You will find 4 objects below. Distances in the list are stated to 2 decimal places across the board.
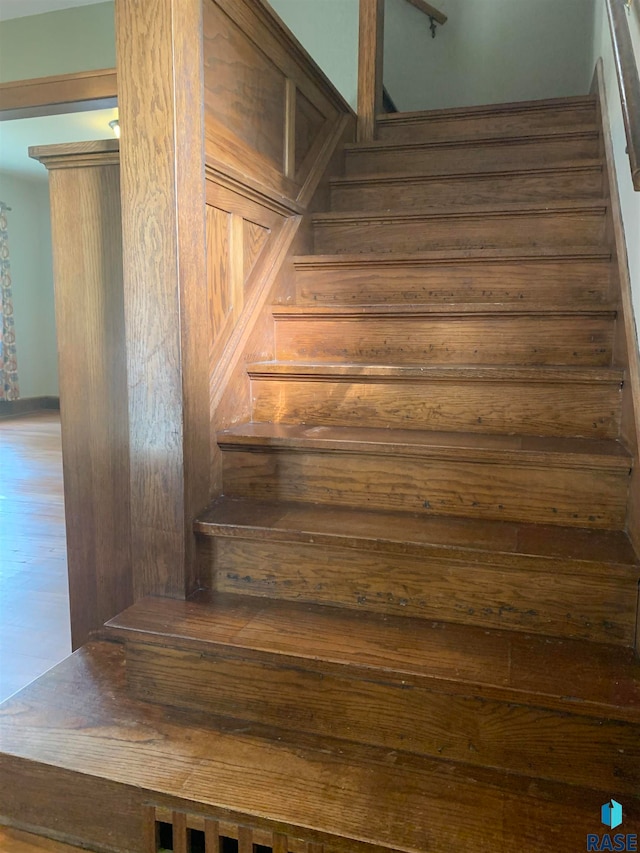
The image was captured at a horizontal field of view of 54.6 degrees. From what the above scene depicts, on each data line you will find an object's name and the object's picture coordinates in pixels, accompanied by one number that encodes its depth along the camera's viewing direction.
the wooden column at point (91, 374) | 1.58
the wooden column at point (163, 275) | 1.30
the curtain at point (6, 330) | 6.74
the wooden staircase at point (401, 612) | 1.02
